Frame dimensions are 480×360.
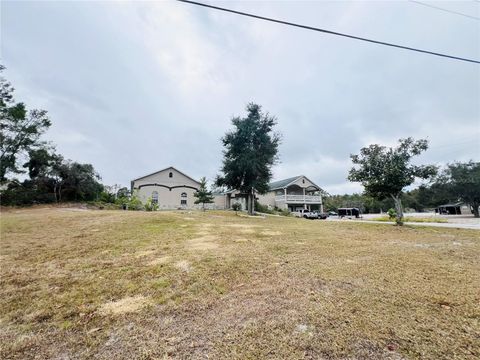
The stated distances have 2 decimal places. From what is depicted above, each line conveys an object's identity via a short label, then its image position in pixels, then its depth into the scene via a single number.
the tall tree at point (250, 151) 21.47
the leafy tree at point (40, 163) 29.05
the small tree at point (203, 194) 27.58
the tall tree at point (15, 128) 25.89
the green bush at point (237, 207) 30.27
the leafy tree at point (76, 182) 28.50
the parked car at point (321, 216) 29.53
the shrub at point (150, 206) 25.06
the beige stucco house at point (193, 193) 29.84
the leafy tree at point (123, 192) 34.78
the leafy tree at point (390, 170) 13.95
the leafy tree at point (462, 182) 25.97
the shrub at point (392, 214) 23.50
